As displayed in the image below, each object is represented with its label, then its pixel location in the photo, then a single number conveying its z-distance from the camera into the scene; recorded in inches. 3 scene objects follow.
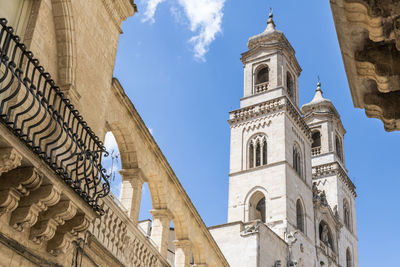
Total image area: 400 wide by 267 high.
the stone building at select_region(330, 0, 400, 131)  173.8
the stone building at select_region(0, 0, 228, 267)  221.0
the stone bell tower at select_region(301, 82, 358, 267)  1502.2
